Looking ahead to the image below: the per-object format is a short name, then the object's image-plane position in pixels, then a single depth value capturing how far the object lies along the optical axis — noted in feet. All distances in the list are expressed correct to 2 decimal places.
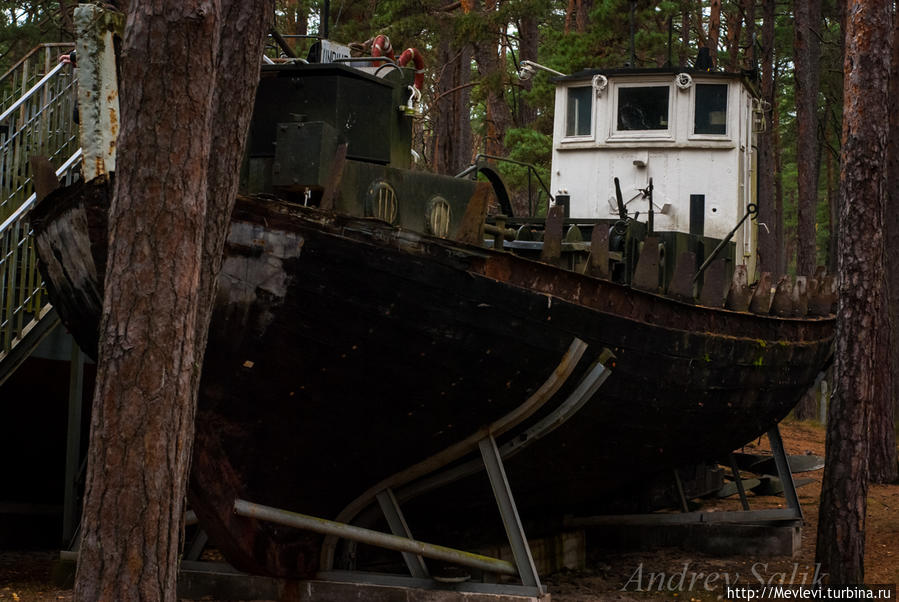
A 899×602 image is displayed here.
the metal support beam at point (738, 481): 62.26
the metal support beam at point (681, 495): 61.82
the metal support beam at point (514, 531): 41.06
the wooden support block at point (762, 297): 58.18
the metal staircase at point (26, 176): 51.13
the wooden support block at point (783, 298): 62.08
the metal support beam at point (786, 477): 59.67
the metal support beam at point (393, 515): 43.45
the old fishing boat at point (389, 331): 38.73
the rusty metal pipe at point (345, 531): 40.24
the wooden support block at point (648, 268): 47.47
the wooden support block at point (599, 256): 45.06
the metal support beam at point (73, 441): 53.21
